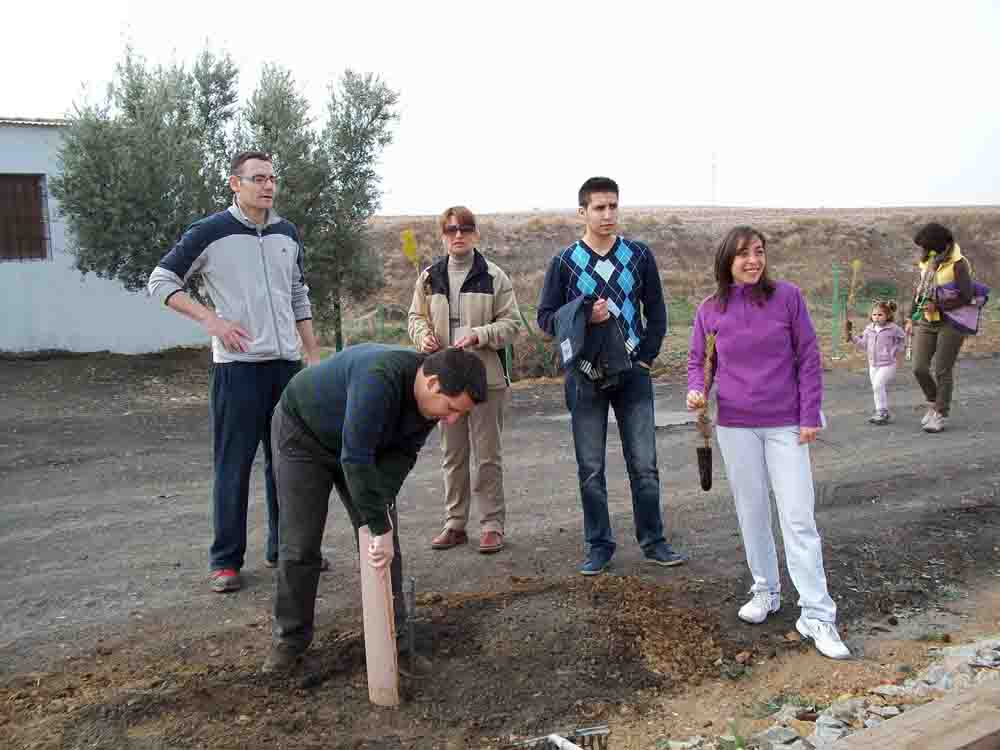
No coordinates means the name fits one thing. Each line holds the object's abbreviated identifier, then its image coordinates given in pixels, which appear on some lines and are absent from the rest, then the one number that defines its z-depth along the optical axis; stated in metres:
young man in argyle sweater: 5.71
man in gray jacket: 5.61
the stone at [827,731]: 3.85
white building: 17.70
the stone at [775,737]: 3.78
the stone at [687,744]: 3.86
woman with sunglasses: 6.21
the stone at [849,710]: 4.04
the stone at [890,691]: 4.25
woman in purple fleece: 4.78
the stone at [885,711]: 4.05
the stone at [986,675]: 4.19
